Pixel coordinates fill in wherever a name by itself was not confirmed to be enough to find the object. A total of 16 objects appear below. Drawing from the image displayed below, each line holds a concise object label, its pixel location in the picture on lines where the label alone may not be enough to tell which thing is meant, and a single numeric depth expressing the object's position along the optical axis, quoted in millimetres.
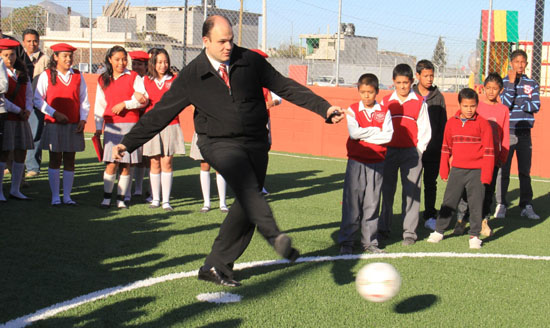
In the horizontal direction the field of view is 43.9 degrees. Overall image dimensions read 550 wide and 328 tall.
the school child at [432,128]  7684
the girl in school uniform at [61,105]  8367
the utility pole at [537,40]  12703
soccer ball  4504
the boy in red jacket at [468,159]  6969
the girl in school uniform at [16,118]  8445
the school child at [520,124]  8867
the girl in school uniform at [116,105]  8398
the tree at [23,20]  19281
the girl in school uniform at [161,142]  8562
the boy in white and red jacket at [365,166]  6305
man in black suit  4754
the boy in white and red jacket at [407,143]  6949
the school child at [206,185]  8656
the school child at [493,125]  7652
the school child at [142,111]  8953
